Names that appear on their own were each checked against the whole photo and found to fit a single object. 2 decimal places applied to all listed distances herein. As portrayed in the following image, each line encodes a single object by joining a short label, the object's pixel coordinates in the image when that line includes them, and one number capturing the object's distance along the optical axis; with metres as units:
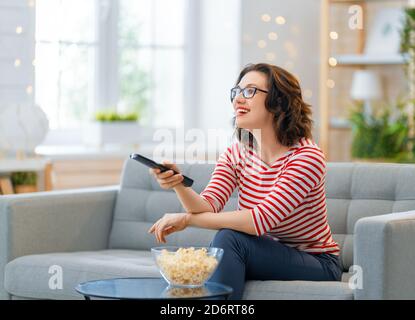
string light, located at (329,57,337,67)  7.92
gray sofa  3.46
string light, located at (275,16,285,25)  7.90
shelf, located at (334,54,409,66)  7.71
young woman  3.62
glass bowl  3.23
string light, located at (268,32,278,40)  7.87
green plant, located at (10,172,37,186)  6.06
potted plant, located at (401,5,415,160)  7.19
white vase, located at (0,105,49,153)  6.11
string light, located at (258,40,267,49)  7.82
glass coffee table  3.14
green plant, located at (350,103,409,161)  7.53
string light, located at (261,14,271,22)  7.83
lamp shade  7.89
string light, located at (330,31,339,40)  8.12
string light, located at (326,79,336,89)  7.85
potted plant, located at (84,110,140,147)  7.44
